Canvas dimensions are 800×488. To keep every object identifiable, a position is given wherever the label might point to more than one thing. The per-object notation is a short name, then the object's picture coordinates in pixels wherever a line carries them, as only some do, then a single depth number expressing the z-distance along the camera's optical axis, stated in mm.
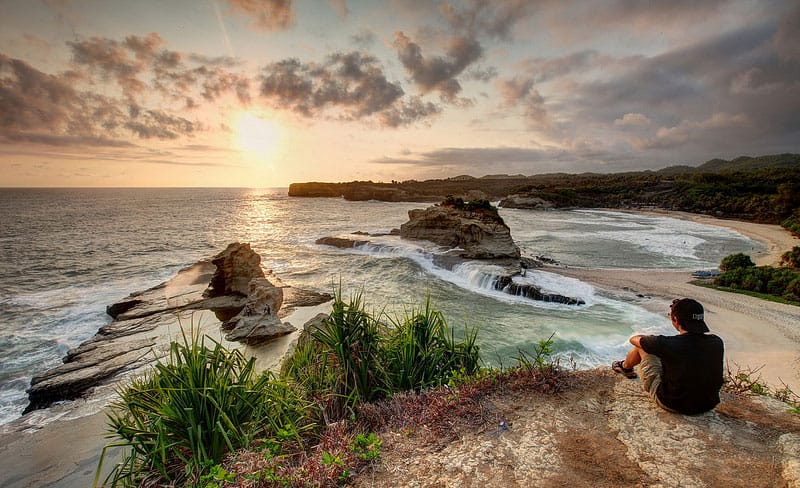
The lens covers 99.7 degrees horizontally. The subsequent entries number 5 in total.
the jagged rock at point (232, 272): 16938
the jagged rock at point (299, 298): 15848
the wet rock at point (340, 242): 31281
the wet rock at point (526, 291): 15672
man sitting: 3914
